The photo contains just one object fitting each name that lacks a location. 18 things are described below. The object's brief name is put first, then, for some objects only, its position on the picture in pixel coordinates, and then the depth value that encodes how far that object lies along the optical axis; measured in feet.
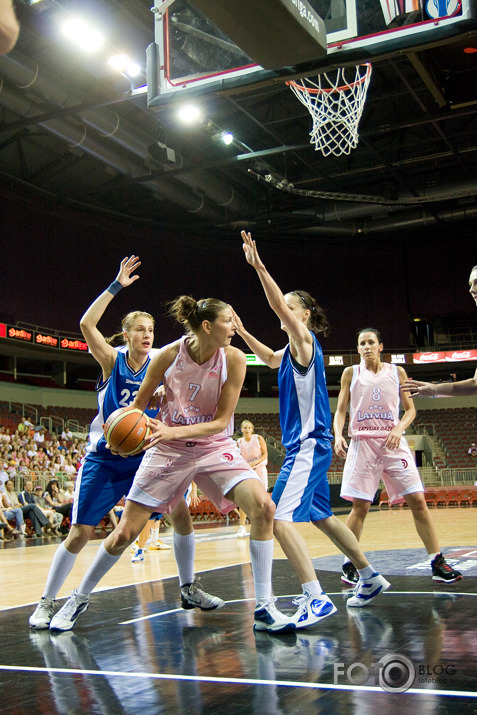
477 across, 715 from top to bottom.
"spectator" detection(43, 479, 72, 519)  46.73
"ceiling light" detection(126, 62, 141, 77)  48.96
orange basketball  12.30
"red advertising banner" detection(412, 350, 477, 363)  95.61
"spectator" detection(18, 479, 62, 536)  44.80
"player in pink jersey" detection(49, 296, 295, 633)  13.10
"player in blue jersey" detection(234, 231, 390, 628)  13.25
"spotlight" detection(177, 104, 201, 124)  58.08
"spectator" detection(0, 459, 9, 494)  44.08
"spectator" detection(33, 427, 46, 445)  63.00
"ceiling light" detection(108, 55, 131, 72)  48.47
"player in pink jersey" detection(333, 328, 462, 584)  17.66
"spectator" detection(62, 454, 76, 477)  54.15
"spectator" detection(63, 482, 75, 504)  47.70
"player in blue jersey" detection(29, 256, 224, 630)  14.33
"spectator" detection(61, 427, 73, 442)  69.97
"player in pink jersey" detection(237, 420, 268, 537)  35.37
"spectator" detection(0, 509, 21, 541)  40.69
